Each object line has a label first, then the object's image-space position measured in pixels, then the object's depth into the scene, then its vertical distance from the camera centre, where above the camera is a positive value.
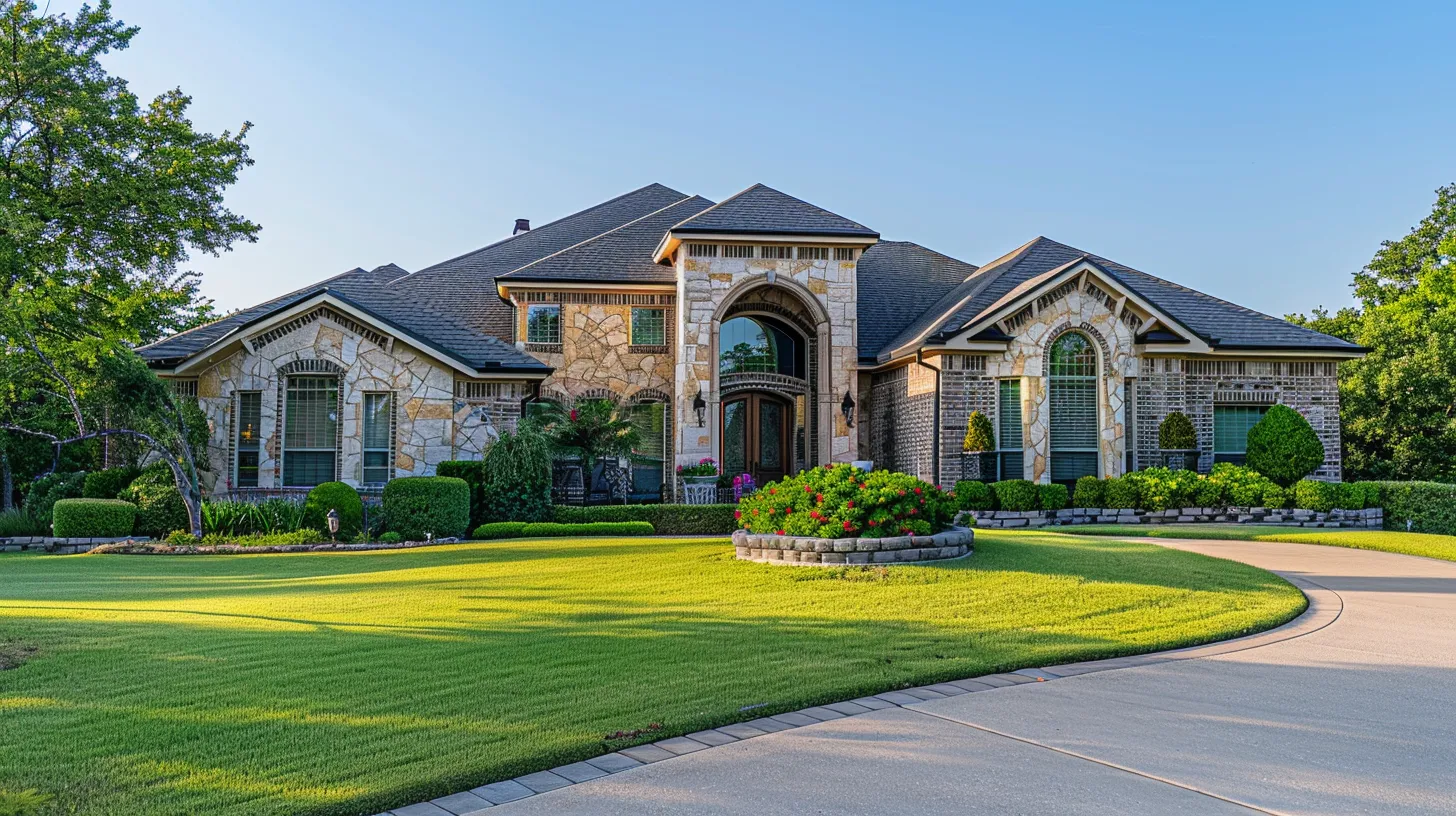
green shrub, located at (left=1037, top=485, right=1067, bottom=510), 19.47 -0.61
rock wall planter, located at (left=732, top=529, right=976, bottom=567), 10.77 -0.97
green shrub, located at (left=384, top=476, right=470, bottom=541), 16.45 -0.75
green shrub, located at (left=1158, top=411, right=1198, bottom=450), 20.66 +0.76
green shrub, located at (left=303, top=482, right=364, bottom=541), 16.48 -0.76
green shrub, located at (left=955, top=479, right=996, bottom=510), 19.31 -0.58
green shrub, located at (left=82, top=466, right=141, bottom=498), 17.69 -0.38
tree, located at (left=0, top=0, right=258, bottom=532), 16.91 +5.96
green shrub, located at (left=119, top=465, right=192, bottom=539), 16.72 -0.86
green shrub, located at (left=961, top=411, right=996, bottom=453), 19.67 +0.66
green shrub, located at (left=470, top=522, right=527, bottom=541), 16.81 -1.19
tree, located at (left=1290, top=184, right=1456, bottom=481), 25.64 +1.98
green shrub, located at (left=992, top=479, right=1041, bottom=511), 19.31 -0.57
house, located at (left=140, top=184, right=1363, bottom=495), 19.20 +2.35
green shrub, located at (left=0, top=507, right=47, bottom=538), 16.97 -1.16
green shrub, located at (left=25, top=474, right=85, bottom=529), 17.73 -0.55
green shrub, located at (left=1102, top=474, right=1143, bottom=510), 19.50 -0.54
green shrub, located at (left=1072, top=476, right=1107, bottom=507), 19.81 -0.53
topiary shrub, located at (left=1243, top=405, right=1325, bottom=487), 20.25 +0.46
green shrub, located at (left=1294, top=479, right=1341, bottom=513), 19.12 -0.56
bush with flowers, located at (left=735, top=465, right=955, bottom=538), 10.98 -0.48
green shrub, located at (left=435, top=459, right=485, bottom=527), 18.08 -0.20
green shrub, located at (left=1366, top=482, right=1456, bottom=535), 18.08 -0.73
